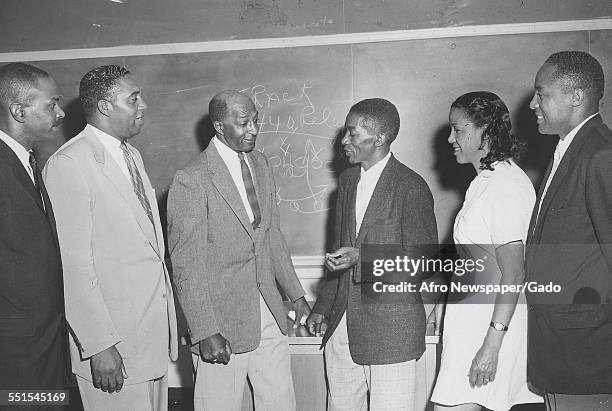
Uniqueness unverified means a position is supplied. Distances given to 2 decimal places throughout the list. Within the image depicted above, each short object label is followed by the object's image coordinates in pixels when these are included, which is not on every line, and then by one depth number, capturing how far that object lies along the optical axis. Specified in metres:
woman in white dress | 2.12
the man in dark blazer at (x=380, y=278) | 2.36
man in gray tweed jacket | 2.41
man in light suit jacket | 2.12
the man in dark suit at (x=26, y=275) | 1.99
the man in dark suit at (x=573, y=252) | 1.93
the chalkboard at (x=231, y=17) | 3.56
